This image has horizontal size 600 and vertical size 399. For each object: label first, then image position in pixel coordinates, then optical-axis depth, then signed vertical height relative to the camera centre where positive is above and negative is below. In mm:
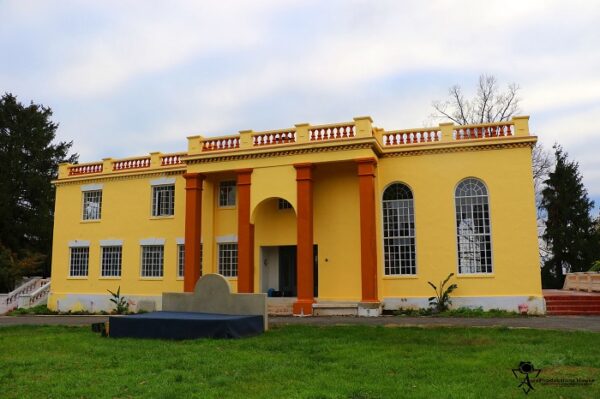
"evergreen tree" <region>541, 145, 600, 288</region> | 34219 +2918
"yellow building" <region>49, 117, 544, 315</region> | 19984 +2236
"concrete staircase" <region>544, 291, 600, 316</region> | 19812 -1264
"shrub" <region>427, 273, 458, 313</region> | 19828 -917
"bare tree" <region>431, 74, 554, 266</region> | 34156 +7321
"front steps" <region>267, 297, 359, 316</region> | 19953 -1323
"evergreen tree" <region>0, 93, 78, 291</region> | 35281 +6334
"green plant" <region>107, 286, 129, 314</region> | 24361 -1233
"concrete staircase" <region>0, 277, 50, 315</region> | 27156 -1110
